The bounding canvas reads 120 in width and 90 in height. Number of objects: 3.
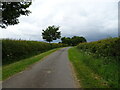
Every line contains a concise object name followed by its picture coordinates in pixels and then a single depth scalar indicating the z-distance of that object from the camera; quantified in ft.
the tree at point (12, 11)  26.68
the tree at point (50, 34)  104.97
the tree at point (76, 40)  233.85
